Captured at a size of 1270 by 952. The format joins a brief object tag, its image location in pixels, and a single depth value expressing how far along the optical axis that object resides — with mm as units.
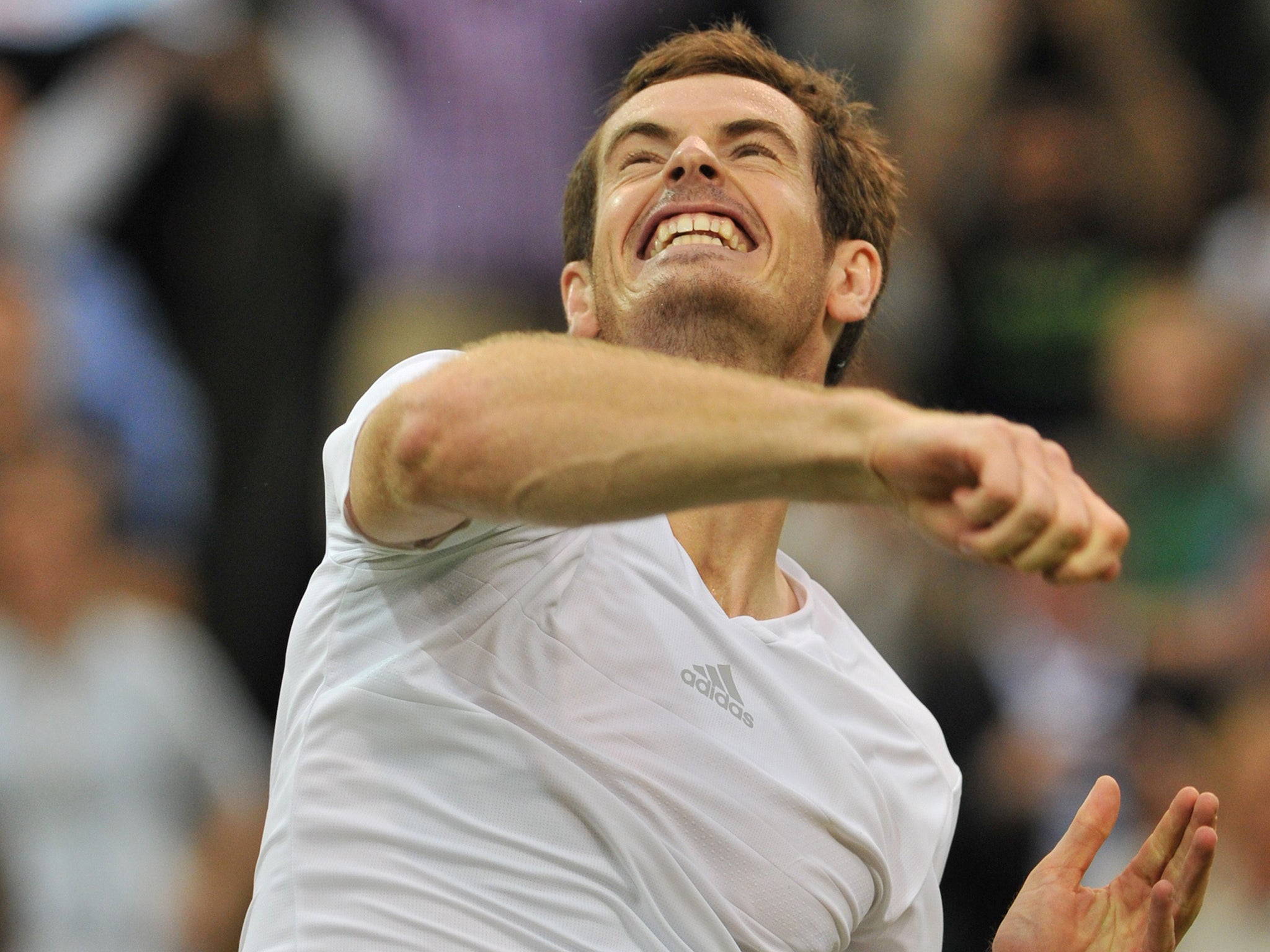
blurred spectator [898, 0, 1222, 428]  11531
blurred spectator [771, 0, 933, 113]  12070
